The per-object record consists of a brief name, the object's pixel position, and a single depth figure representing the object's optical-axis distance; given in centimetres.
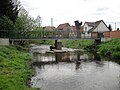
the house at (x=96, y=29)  3244
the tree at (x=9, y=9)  1924
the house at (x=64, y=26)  4905
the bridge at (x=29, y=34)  1998
